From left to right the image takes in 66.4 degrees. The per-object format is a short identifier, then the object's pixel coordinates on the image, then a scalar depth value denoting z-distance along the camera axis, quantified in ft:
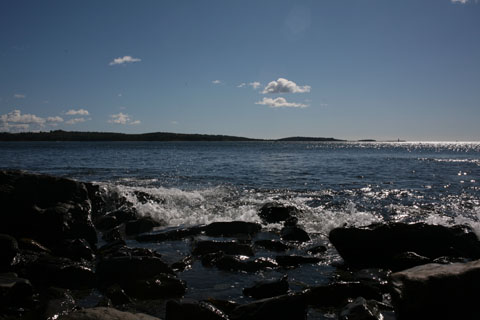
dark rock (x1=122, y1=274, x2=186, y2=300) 22.09
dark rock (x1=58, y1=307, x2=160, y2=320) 15.93
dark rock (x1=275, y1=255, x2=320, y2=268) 28.22
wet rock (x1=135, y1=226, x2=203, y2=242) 35.99
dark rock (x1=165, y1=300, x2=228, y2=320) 18.16
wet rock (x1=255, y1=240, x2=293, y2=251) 33.03
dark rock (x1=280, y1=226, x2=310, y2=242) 36.08
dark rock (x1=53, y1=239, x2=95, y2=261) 28.66
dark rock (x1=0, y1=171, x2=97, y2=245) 32.89
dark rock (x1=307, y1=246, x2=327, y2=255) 32.01
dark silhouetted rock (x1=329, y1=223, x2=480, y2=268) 29.45
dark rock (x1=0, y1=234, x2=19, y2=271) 25.34
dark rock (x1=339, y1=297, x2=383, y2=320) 18.06
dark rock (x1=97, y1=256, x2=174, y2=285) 24.07
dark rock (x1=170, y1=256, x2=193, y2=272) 27.05
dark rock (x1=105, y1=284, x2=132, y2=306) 21.15
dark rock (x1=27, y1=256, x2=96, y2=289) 23.62
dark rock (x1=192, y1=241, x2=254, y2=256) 30.96
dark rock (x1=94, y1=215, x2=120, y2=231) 41.96
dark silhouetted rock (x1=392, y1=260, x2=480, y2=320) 17.43
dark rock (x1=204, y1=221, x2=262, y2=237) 38.27
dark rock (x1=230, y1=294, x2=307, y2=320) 18.28
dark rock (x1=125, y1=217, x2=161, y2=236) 39.33
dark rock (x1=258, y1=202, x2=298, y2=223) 45.46
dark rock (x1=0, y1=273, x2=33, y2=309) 19.92
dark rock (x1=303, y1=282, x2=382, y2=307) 21.34
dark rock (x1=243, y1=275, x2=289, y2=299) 22.03
